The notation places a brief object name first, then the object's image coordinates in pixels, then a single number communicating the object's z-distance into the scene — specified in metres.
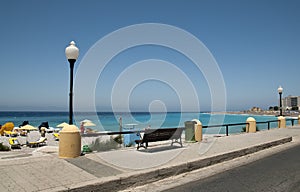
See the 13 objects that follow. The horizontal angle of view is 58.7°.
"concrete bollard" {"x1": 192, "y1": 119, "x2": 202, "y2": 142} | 12.87
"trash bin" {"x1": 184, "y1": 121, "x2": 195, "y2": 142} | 12.69
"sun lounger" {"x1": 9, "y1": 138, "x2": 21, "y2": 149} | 16.77
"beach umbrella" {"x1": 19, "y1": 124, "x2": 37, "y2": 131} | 27.12
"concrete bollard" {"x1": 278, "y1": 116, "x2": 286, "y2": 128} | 24.33
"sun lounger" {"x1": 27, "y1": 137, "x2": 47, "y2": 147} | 18.12
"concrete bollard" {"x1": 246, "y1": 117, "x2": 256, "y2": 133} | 18.86
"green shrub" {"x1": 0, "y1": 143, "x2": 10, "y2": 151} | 14.74
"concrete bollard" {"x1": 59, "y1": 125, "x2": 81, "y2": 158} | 7.93
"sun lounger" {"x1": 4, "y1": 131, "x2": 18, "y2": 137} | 26.11
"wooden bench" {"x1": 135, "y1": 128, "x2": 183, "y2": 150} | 9.86
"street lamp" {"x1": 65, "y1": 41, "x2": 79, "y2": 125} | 8.70
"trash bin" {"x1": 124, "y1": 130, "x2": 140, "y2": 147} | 18.27
